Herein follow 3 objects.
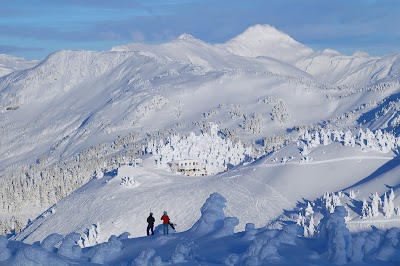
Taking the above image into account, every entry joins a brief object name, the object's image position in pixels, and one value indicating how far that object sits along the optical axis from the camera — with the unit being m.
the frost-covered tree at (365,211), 115.89
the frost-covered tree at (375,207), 115.88
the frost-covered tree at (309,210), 122.28
